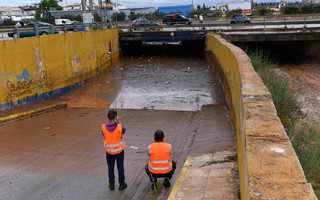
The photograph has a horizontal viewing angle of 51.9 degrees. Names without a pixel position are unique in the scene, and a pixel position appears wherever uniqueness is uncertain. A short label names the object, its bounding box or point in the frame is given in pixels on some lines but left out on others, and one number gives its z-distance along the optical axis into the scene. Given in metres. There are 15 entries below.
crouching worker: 5.75
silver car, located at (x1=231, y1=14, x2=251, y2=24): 37.47
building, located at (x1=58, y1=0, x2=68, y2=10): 127.64
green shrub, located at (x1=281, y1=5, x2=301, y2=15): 54.71
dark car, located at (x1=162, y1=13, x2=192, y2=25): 39.33
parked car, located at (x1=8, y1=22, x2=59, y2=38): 20.23
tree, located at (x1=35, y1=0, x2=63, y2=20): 70.75
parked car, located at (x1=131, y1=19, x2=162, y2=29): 34.64
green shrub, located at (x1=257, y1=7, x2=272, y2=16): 61.66
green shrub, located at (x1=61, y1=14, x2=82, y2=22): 57.17
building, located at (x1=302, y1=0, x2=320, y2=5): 66.28
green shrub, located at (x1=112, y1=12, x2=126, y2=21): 65.00
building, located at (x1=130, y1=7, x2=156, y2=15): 86.19
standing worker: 5.79
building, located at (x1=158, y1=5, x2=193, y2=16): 76.32
